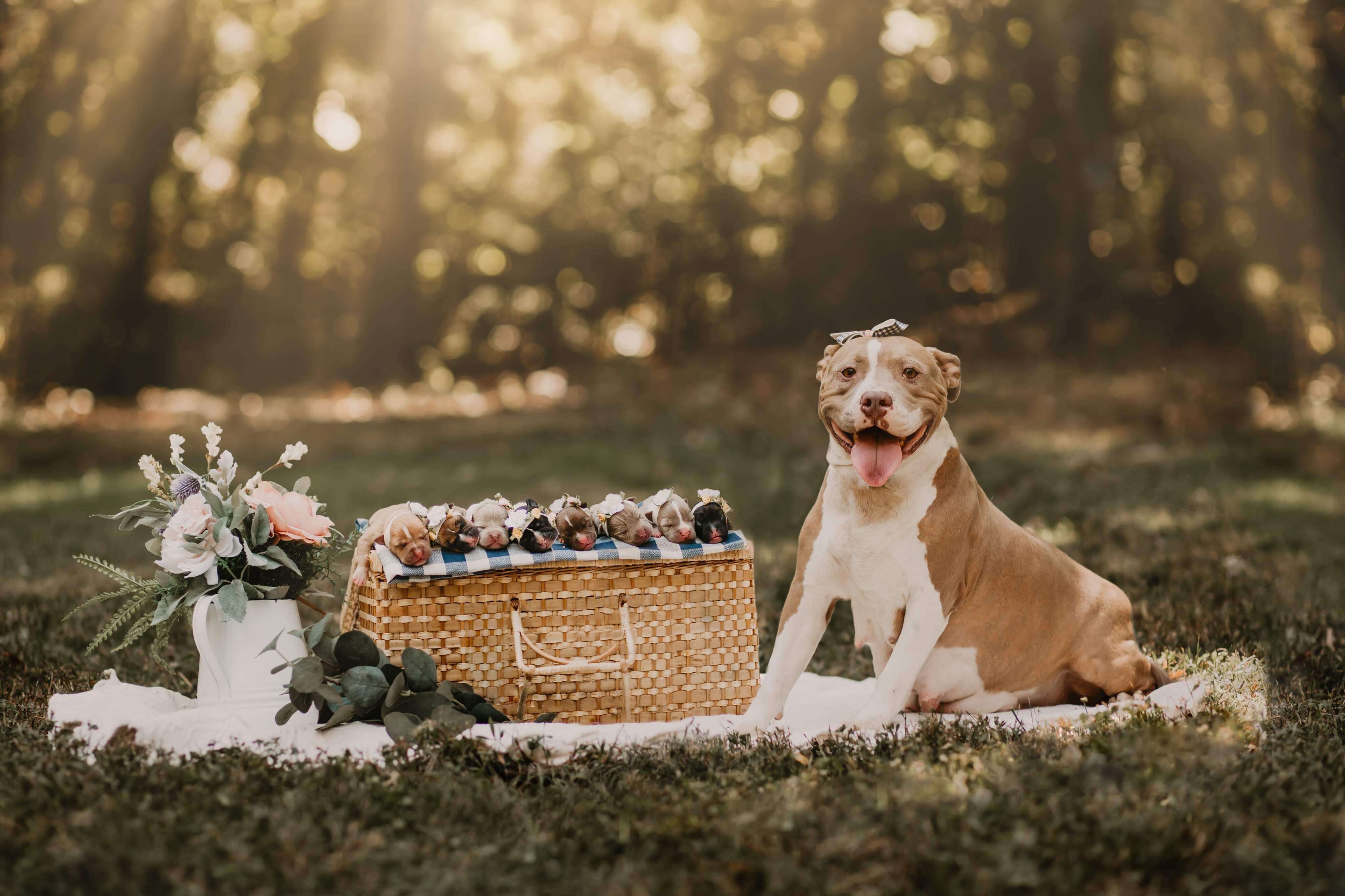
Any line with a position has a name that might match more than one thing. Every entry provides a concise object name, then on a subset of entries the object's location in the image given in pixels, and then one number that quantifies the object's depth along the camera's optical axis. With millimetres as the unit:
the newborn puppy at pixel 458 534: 4098
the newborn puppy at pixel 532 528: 4152
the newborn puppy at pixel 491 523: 4145
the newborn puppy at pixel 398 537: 3939
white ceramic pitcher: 4000
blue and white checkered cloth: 3961
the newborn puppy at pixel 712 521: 4336
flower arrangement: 3975
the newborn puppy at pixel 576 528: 4188
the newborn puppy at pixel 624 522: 4277
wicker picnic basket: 4082
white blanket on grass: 3584
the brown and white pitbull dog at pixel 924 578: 3803
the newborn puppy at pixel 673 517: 4312
